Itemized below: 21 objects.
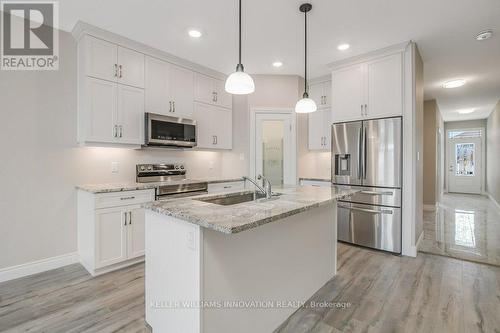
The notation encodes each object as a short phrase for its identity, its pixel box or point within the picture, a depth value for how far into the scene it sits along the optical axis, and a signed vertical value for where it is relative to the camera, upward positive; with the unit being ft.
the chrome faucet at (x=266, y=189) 7.16 -0.70
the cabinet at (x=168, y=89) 11.12 +3.62
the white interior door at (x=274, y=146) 14.75 +1.16
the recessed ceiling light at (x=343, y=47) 10.79 +5.22
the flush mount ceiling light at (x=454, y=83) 15.61 +5.27
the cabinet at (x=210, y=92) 13.09 +4.06
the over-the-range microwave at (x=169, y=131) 10.75 +1.56
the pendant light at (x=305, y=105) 8.40 +2.05
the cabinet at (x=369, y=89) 10.81 +3.54
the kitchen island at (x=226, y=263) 4.55 -2.10
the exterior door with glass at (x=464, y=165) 28.81 +0.08
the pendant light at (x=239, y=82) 6.45 +2.17
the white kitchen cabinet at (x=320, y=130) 14.70 +2.15
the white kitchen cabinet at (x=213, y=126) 13.20 +2.17
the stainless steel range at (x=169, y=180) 10.32 -0.71
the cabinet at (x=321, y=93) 14.76 +4.38
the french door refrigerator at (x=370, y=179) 10.77 -0.61
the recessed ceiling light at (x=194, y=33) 9.71 +5.23
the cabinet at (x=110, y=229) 8.61 -2.34
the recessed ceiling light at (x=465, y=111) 24.13 +5.40
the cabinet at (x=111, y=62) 9.23 +4.08
